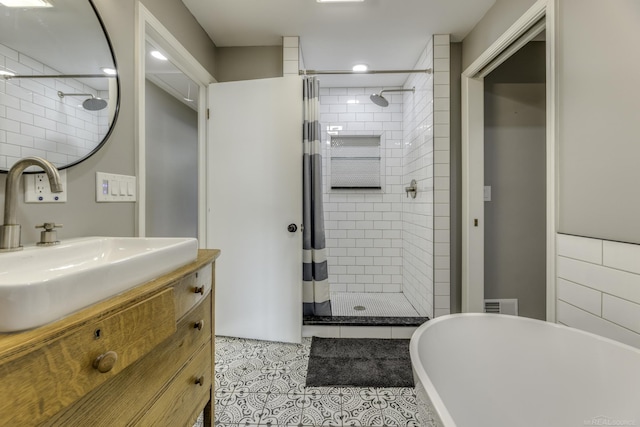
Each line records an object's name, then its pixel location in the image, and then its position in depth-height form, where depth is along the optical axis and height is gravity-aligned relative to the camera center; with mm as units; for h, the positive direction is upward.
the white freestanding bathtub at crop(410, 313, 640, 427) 973 -622
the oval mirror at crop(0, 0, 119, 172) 852 +458
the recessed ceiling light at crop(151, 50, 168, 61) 2148 +1209
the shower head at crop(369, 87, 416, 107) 2690 +1070
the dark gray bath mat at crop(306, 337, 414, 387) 1717 -1014
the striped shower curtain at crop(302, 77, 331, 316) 2211 -29
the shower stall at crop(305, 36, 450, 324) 3195 +232
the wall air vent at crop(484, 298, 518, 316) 2244 -739
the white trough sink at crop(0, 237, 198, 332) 421 -138
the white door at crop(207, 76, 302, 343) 2123 +55
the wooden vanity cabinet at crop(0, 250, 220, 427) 405 -280
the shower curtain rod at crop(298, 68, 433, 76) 2271 +1132
